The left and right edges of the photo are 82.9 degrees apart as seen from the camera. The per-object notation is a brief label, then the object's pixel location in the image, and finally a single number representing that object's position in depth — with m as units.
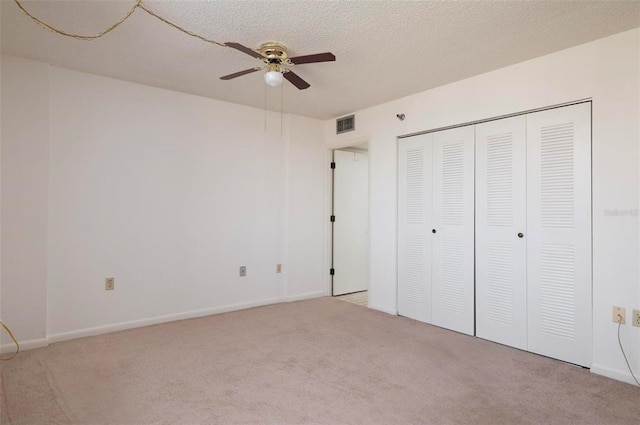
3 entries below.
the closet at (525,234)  2.77
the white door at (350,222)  5.21
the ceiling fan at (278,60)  2.50
